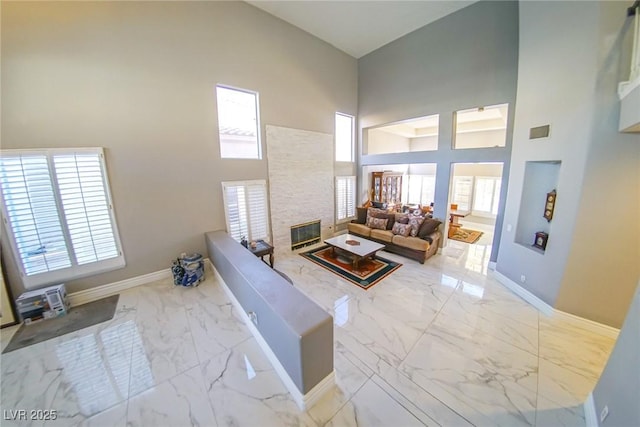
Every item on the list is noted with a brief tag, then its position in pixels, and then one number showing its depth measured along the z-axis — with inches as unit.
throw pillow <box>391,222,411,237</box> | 185.6
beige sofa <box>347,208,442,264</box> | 172.9
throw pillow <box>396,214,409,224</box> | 197.6
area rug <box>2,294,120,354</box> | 93.4
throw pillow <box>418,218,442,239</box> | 181.0
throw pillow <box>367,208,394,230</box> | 207.2
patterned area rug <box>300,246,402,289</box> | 148.6
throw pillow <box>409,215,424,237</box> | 183.6
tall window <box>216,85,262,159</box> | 154.6
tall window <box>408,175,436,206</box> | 357.1
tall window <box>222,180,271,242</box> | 160.9
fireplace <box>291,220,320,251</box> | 201.8
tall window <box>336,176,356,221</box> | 237.9
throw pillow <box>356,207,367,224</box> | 228.2
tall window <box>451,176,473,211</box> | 317.1
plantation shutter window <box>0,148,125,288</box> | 99.1
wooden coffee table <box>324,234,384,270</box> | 160.4
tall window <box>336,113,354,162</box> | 235.6
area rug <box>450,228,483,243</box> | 233.8
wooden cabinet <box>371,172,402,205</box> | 302.2
